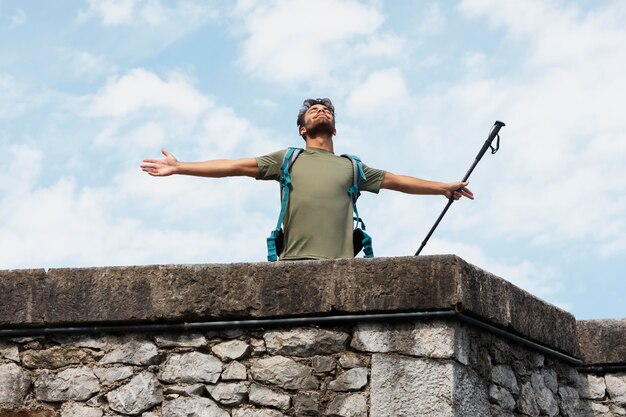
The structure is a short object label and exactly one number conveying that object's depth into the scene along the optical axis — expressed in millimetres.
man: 6672
